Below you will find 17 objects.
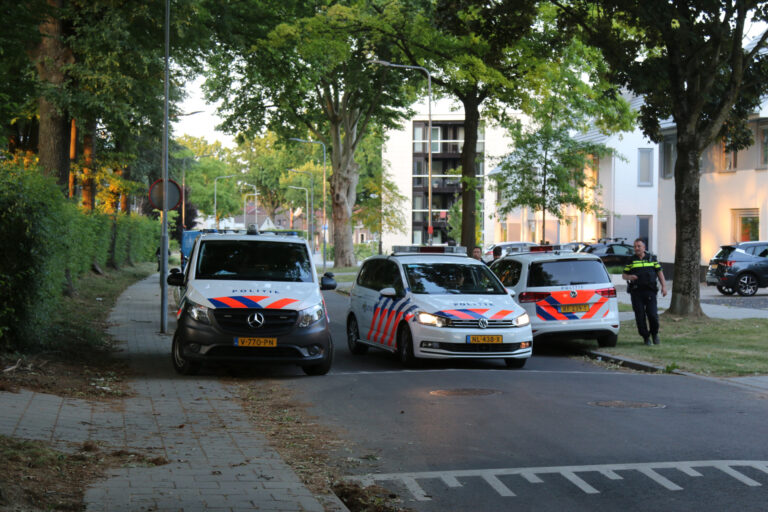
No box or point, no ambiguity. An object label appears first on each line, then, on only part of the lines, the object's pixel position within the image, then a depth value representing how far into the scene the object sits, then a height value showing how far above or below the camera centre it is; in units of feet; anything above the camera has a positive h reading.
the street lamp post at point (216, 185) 339.77 +23.84
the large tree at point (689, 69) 66.08 +13.61
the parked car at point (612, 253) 147.13 +0.52
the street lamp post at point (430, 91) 112.64 +19.72
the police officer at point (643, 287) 55.98 -1.77
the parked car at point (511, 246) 155.59 +1.57
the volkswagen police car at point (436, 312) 46.06 -2.84
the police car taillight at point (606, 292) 55.93 -2.08
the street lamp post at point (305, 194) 313.69 +20.15
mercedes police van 41.24 -2.72
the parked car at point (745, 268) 105.19 -1.15
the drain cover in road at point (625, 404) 34.63 -5.43
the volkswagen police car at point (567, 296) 55.16 -2.31
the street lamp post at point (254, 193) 349.00 +22.05
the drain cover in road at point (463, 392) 37.81 -5.48
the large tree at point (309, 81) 94.68 +23.11
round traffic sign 62.85 +3.84
